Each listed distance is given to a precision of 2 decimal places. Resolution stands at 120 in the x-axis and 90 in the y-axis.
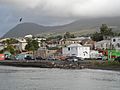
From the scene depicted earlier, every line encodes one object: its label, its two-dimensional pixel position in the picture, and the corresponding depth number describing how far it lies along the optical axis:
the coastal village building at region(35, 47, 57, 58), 142.88
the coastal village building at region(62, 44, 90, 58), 125.69
